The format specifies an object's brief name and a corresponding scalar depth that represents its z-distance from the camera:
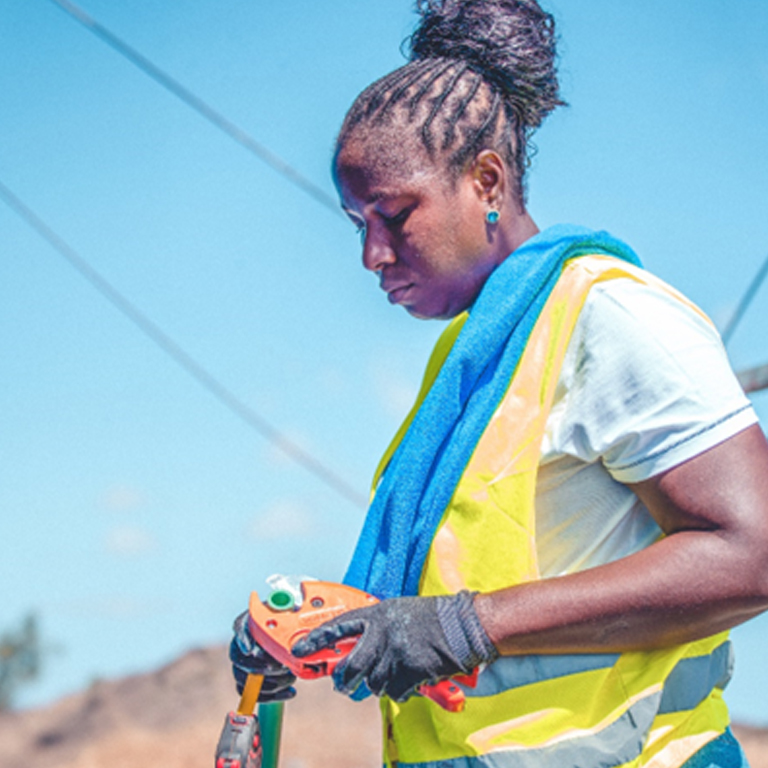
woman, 1.53
